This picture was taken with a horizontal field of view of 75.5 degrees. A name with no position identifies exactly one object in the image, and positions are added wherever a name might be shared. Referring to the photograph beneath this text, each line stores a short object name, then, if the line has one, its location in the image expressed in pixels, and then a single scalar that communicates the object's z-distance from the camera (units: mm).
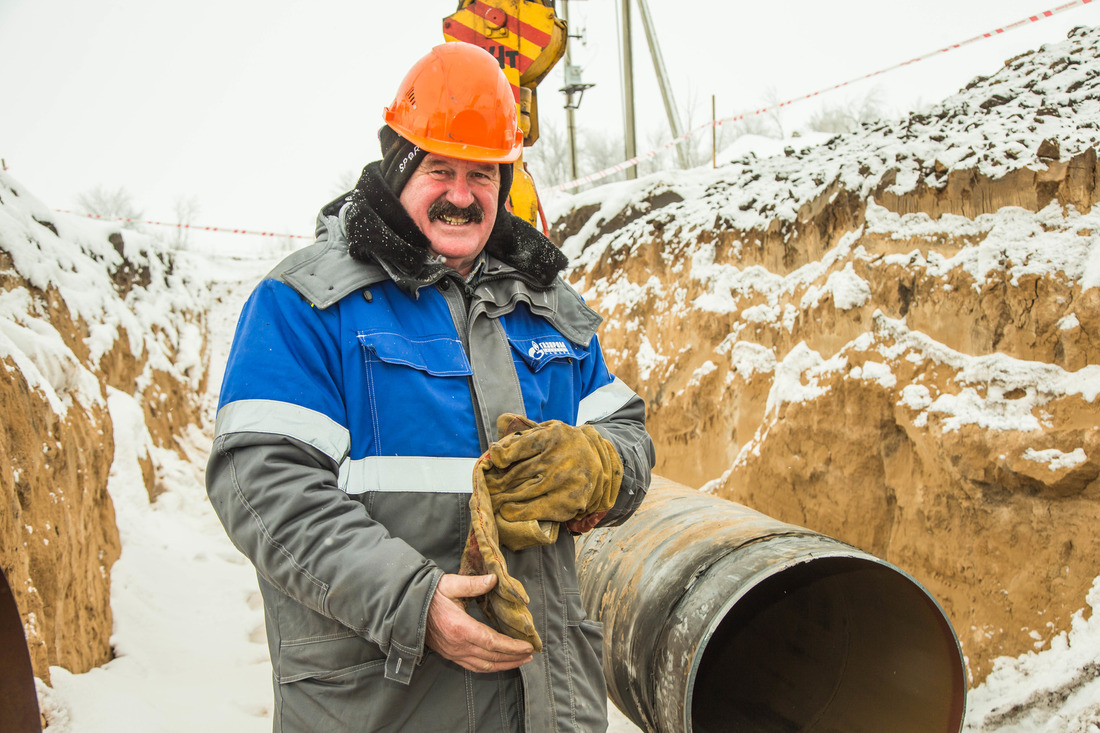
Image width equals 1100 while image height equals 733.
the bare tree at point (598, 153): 27769
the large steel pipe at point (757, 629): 2332
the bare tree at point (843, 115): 20719
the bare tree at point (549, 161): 26531
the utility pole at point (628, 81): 12062
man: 1353
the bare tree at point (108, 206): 27400
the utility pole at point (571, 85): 12109
